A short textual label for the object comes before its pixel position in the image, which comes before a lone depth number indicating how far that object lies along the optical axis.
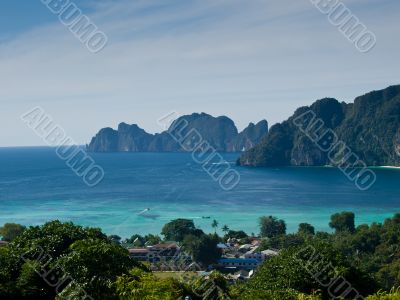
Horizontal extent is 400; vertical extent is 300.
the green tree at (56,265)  8.42
